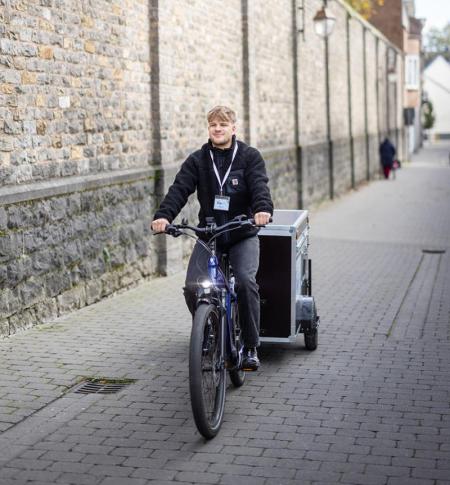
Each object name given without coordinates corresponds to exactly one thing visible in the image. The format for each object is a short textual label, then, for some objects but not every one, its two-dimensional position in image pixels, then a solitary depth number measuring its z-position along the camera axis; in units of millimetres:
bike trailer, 7539
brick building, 57281
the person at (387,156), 35388
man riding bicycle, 6523
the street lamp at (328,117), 26306
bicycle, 5441
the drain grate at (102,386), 6797
